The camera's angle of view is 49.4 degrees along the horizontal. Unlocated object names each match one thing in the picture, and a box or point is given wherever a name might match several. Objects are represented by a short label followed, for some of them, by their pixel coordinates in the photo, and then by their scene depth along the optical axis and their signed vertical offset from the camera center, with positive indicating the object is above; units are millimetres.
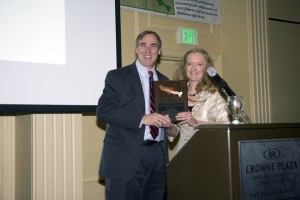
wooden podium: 1244 -219
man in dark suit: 2117 -182
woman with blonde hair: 2203 +65
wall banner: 3304 +1101
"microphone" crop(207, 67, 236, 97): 1636 +133
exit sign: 3570 +818
